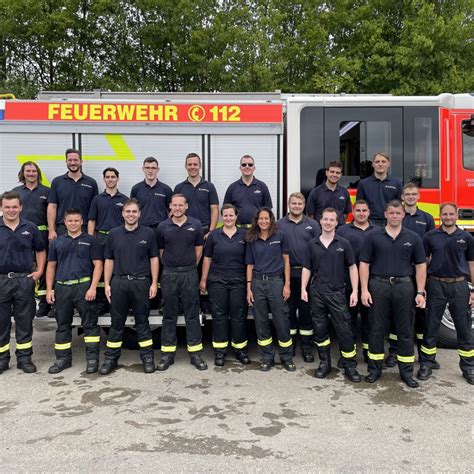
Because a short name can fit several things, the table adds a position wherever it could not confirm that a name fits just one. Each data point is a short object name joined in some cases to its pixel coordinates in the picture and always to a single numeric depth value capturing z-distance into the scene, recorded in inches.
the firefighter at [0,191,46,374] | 193.3
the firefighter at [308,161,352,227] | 211.0
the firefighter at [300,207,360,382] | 185.5
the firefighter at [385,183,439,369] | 197.4
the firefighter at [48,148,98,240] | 212.5
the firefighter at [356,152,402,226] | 205.9
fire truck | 215.6
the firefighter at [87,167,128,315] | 210.8
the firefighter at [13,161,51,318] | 214.5
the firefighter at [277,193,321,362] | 200.1
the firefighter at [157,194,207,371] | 195.0
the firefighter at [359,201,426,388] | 178.5
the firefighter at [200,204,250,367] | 197.6
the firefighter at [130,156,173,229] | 212.4
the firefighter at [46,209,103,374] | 195.0
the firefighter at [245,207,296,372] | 194.2
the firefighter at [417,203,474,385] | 185.0
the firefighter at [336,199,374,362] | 195.5
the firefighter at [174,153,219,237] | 212.8
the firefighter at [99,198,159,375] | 192.2
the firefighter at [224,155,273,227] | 211.5
